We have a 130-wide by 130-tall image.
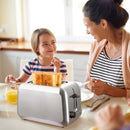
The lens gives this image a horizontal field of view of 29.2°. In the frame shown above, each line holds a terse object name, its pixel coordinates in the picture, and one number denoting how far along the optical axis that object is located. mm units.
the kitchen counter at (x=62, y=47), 2734
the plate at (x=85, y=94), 1336
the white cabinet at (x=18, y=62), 2740
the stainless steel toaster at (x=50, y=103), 988
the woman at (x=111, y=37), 1604
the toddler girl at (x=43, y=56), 1872
